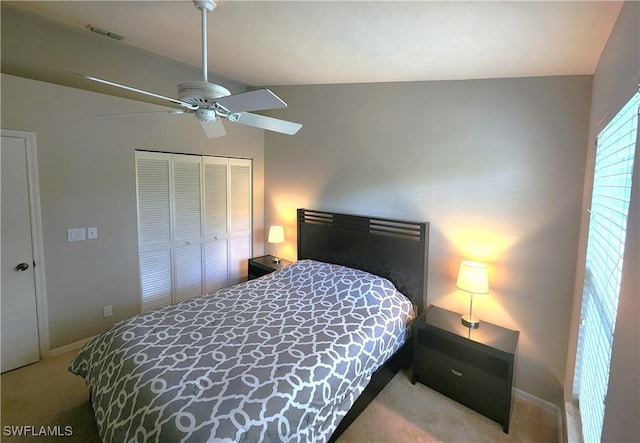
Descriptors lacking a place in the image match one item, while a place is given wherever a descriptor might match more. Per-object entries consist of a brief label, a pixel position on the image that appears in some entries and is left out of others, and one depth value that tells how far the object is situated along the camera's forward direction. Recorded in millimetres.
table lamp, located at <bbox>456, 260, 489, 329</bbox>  2299
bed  1464
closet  3266
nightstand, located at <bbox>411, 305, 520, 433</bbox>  2115
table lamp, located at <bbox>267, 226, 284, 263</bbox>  3773
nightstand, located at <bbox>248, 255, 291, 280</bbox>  3742
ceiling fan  1519
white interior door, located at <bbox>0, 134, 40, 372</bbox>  2416
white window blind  1147
